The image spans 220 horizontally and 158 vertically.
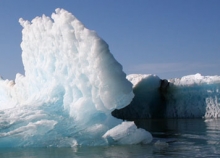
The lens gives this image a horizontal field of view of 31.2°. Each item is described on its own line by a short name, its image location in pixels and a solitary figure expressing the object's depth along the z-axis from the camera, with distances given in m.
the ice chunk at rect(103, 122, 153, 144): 11.44
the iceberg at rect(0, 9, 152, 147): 11.21
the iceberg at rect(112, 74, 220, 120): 25.84
